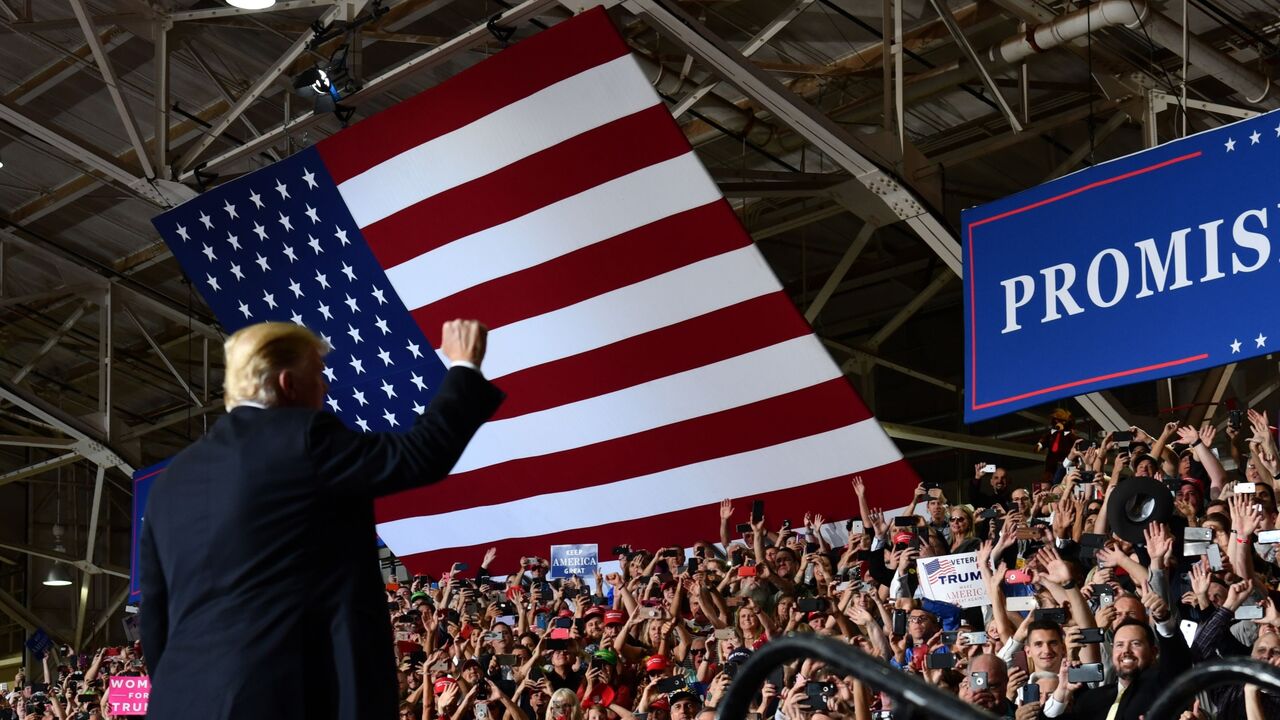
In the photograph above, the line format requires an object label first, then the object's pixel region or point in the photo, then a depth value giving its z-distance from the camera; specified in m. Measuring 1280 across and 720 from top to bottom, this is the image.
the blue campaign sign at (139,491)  14.24
